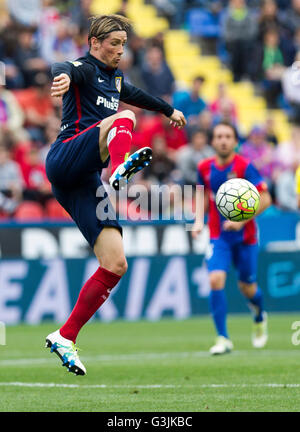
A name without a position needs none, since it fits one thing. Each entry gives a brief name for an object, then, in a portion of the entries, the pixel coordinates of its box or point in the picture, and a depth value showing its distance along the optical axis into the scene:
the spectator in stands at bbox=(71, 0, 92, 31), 19.66
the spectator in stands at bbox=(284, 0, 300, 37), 22.97
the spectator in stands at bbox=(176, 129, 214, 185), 17.27
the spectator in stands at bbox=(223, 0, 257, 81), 21.84
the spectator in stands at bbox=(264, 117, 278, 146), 20.50
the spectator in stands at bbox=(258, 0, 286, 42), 21.69
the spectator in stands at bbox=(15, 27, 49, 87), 18.09
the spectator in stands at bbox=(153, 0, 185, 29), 23.16
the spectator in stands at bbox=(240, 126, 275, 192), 18.75
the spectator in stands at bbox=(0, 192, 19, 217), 15.71
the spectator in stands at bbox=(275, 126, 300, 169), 19.44
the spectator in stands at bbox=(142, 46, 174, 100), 19.33
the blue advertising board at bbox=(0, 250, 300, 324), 14.84
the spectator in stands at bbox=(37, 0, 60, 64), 18.61
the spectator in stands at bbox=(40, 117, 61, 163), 16.66
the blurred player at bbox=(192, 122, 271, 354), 10.74
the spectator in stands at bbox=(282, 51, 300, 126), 21.64
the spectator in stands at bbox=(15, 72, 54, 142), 17.52
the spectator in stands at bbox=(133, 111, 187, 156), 17.72
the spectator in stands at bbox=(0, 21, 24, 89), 17.91
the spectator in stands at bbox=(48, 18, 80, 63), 18.44
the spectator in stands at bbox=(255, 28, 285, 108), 21.78
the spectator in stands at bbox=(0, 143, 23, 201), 15.77
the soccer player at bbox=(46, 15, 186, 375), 7.42
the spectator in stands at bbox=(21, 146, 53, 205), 16.07
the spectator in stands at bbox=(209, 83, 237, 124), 19.84
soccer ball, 8.33
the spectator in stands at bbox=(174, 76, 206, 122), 19.36
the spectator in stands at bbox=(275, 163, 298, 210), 17.94
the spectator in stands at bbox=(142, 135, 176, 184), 17.19
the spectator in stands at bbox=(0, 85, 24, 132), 17.19
